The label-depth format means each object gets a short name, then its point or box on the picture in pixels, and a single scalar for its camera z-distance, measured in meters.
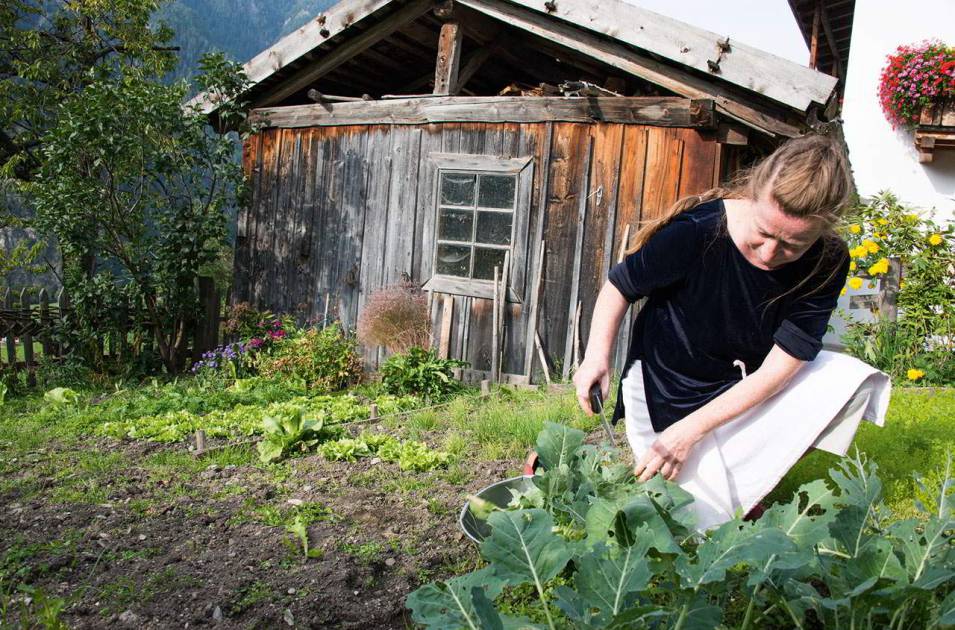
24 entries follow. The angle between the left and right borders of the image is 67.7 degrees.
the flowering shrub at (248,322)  7.93
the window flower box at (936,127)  7.50
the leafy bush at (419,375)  6.15
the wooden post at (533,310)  6.70
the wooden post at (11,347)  7.03
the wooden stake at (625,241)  6.28
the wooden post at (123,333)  7.58
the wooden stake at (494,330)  6.82
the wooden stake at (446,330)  7.16
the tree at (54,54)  10.01
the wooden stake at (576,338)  6.56
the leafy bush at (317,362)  6.88
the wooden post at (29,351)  7.07
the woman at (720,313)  2.19
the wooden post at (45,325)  7.36
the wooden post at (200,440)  4.34
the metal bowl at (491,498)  2.39
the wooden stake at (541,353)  6.63
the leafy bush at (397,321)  7.12
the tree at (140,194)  7.05
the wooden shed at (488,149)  5.90
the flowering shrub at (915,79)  7.34
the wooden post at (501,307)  6.80
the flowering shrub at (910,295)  6.01
